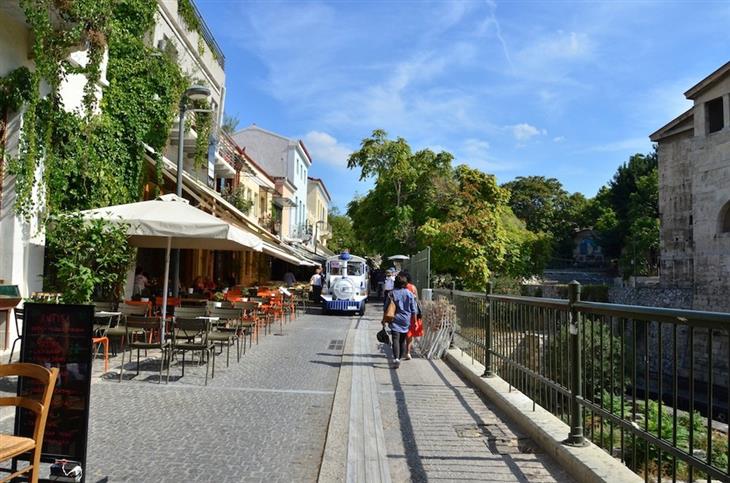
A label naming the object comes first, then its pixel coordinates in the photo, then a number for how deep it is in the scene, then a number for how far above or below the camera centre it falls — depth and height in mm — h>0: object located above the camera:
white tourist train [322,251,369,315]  22547 -683
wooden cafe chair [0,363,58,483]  3094 -840
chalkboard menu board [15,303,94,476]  3703 -689
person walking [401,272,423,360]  10688 -1158
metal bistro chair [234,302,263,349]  11602 -1066
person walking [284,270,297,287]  27650 -651
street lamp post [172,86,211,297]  10719 +3000
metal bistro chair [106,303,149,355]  8844 -890
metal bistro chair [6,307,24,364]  7791 -1023
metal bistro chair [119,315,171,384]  8023 -956
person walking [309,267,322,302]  26578 -849
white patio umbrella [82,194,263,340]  8781 +660
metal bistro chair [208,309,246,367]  9078 -1092
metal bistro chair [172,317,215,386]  8058 -881
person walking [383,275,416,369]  9961 -764
